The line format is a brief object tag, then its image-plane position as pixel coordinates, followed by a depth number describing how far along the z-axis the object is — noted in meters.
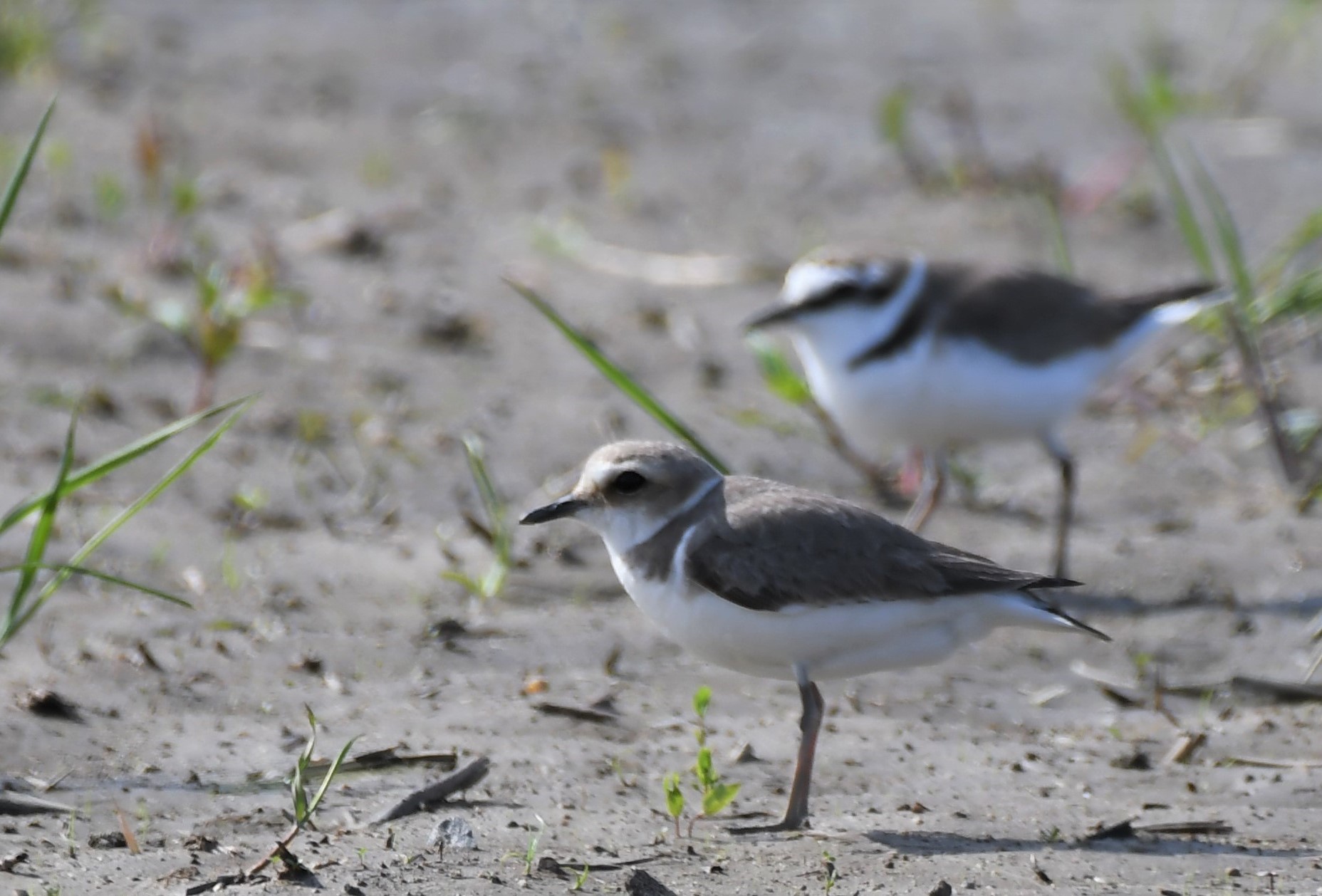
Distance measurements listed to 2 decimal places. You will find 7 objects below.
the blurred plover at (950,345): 10.81
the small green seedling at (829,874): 6.23
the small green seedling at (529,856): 6.28
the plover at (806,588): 7.23
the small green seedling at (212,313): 10.62
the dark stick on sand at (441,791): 6.86
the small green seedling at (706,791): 6.50
